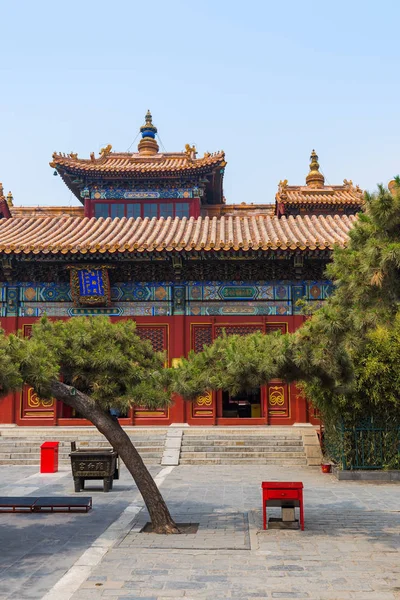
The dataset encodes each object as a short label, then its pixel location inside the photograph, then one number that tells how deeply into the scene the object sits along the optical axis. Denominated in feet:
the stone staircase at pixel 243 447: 47.29
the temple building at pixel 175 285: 53.62
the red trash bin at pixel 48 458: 42.50
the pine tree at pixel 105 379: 25.34
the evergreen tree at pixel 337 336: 22.50
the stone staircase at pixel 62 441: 48.11
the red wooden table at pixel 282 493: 25.61
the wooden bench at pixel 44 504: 28.68
